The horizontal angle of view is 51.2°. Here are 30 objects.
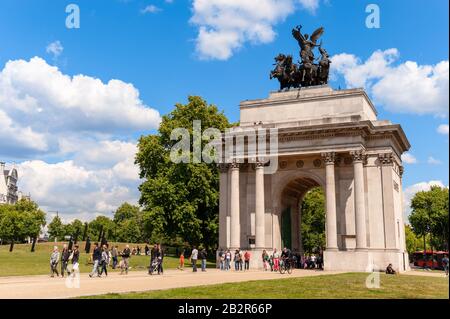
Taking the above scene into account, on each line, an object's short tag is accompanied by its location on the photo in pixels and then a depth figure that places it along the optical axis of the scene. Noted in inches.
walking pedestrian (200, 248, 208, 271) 1401.1
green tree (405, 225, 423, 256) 4744.3
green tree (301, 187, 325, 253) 2984.5
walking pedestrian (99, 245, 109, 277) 1055.0
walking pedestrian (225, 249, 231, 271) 1485.0
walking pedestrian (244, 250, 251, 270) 1499.8
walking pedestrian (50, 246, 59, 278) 1018.1
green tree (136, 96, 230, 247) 1915.6
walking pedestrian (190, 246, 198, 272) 1348.8
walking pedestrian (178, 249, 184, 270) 1450.2
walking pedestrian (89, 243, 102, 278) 1020.2
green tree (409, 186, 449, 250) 3102.9
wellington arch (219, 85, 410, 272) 1483.8
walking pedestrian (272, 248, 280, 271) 1429.6
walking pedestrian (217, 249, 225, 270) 1493.4
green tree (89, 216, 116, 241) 5925.2
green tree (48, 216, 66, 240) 5949.8
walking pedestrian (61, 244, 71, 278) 1021.0
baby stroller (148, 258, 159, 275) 1133.1
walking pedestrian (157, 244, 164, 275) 1166.3
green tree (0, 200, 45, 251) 3878.0
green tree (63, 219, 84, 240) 5974.9
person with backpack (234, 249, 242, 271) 1469.0
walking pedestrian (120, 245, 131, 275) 1135.0
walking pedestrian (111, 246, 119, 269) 1332.2
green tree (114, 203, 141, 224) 6619.1
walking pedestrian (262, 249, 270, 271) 1486.2
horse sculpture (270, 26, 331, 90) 1708.9
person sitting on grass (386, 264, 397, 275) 1322.6
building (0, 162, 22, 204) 5767.7
